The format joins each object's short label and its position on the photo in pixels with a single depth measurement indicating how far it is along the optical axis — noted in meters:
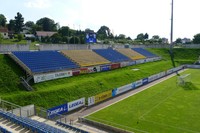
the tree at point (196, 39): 87.86
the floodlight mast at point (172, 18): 54.56
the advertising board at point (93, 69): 30.64
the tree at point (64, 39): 61.19
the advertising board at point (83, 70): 29.18
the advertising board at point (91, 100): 21.29
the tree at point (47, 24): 94.23
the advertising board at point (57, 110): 17.42
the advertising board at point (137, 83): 28.91
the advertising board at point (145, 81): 31.19
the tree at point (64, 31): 74.08
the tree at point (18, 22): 77.30
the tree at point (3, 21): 82.58
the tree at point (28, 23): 113.82
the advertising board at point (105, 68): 33.18
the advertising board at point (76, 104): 19.83
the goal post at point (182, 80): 30.83
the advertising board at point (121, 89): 24.91
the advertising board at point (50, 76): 23.12
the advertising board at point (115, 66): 35.56
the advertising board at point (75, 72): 27.83
